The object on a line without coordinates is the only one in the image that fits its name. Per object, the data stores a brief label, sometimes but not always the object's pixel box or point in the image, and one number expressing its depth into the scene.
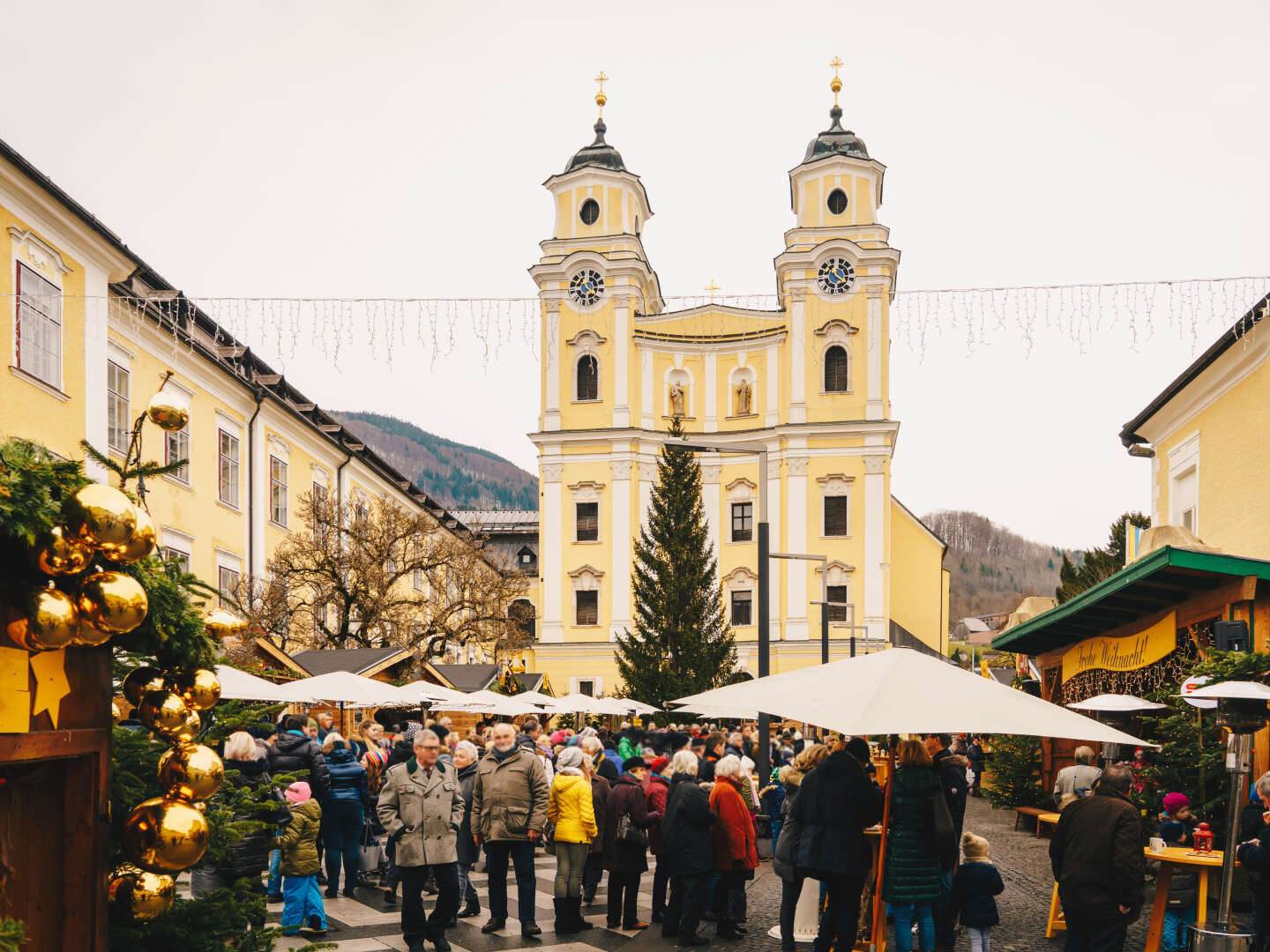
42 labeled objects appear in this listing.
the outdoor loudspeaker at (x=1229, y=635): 11.62
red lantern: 9.79
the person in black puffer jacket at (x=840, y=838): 8.91
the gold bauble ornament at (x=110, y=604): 3.64
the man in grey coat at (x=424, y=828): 9.88
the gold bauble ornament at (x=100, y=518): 3.60
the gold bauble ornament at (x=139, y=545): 3.73
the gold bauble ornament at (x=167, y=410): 4.59
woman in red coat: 10.72
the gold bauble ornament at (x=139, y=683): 4.45
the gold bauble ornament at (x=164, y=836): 4.17
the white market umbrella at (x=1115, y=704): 16.23
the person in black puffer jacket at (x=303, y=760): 11.91
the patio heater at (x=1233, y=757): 9.02
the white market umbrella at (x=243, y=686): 10.77
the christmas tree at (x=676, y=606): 45.85
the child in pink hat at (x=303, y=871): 10.40
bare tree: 33.56
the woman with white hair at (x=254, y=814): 5.68
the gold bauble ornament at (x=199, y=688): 4.48
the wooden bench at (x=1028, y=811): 18.34
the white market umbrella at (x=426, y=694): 19.77
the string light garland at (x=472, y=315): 15.55
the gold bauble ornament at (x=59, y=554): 3.57
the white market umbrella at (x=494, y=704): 22.48
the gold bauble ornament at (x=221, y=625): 4.64
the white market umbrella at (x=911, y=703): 7.59
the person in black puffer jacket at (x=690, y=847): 10.58
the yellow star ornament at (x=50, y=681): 3.77
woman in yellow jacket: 10.99
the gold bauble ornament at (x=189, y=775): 4.29
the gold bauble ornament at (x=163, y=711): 4.34
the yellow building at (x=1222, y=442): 19.20
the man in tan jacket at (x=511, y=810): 10.61
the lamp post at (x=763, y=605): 16.80
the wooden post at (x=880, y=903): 9.02
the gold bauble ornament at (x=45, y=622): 3.51
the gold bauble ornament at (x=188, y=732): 4.40
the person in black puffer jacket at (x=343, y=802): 12.21
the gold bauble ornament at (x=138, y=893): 4.25
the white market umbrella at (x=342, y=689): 15.39
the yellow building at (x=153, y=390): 20.11
